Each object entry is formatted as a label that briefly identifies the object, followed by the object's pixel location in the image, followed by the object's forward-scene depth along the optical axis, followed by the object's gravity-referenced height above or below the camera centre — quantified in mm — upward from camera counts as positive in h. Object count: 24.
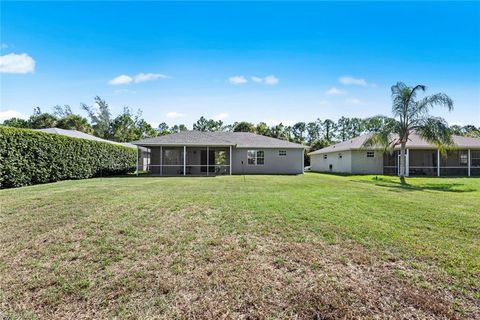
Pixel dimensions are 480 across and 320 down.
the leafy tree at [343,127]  65125 +8193
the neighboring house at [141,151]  22328 +1147
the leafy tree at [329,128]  66375 +8118
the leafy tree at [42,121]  39344 +6111
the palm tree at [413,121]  16516 +2539
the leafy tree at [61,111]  47562 +9206
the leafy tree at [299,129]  63719 +7640
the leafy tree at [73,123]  37312 +5479
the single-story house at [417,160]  24031 +12
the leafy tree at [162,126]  63938 +8546
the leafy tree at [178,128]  59581 +7602
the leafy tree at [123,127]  47062 +6373
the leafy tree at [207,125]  54000 +7510
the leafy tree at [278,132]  45781 +4968
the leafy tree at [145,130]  48641 +5782
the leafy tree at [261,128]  44125 +5373
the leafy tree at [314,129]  64925 +7738
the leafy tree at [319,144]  40938 +2546
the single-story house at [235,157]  22891 +330
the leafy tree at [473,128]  54459 +6720
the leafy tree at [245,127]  43188 +5534
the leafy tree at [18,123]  39775 +5965
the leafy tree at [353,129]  63400 +7673
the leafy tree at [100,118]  49562 +8278
